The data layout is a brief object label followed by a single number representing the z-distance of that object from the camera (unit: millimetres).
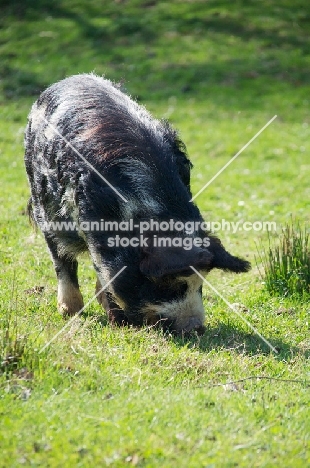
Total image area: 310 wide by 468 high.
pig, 11859
